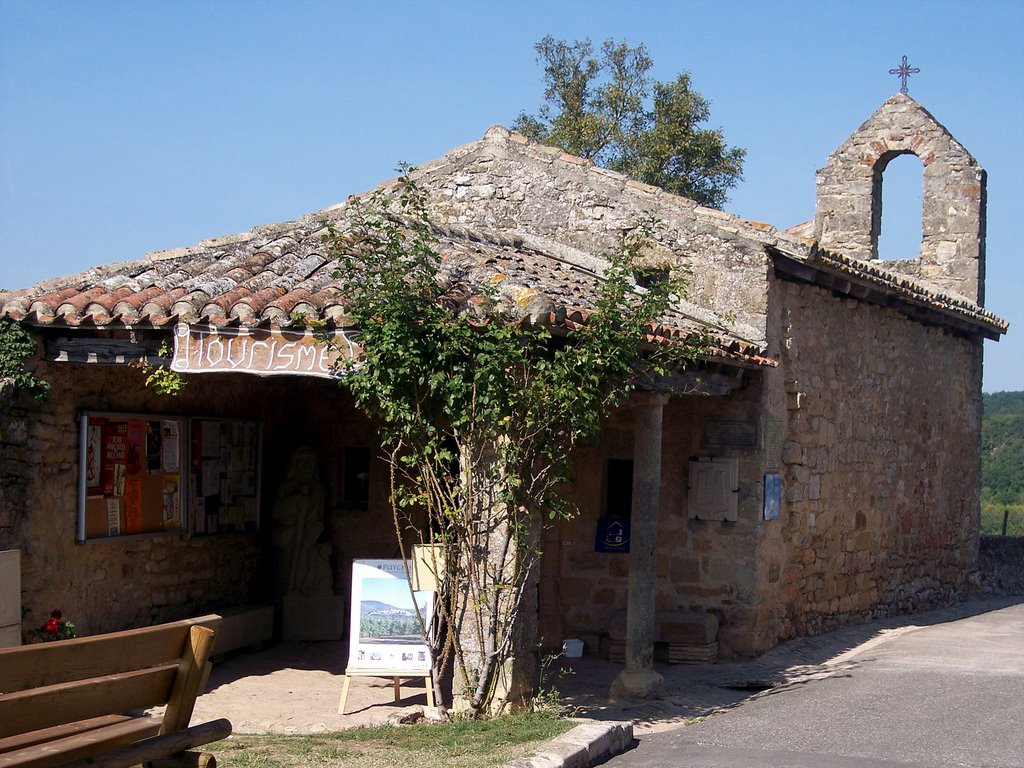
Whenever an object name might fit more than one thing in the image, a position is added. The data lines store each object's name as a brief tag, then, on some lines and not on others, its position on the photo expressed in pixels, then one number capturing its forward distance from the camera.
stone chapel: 7.85
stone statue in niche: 10.67
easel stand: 7.69
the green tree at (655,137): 22.20
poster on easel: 7.77
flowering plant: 7.95
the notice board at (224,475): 9.82
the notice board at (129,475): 8.48
